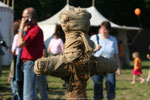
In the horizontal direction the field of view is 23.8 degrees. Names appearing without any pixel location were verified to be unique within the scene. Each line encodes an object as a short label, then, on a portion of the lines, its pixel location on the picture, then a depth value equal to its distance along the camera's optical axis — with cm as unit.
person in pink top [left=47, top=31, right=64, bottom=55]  1140
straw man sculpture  291
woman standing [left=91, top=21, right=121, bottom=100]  642
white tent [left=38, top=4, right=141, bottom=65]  1708
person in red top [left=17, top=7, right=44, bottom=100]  527
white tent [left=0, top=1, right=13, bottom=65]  1704
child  1226
